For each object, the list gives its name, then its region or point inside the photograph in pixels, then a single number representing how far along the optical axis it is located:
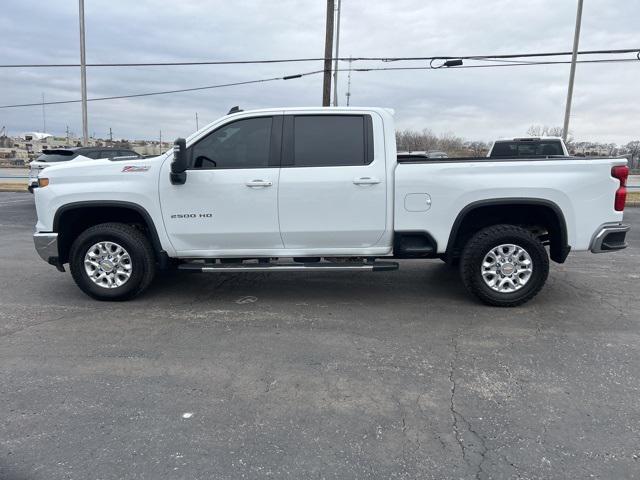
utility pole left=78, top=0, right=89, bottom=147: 19.64
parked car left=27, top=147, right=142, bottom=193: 13.66
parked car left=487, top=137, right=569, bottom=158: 10.31
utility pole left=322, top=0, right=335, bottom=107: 16.23
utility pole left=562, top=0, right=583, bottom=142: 17.22
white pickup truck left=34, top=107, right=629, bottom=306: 4.92
